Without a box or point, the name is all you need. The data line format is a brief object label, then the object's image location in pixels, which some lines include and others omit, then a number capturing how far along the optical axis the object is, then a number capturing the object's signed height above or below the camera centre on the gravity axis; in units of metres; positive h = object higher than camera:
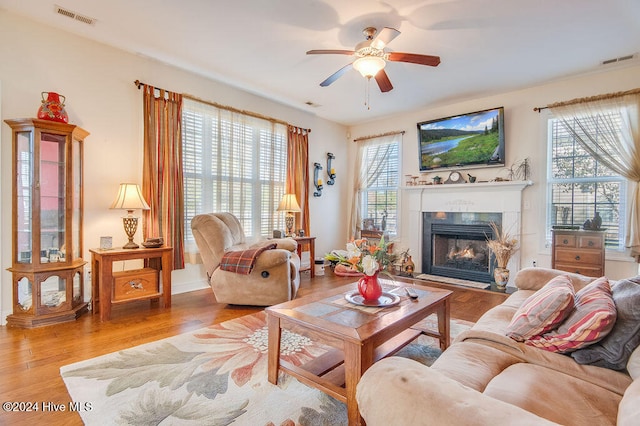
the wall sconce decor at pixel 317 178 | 5.73 +0.56
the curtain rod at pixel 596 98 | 3.63 +1.38
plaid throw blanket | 3.16 -0.54
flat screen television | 4.51 +1.07
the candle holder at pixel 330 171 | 5.94 +0.72
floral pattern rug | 1.58 -1.06
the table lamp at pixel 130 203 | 3.17 +0.04
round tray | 1.97 -0.60
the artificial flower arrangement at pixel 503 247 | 4.30 -0.52
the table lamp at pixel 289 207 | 4.75 +0.02
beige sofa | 0.75 -0.65
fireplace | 4.38 +0.05
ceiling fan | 2.67 +1.34
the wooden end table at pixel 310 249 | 4.90 -0.66
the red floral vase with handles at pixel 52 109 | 2.79 +0.88
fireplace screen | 4.81 -0.70
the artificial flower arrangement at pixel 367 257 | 1.94 -0.31
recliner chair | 3.25 -0.70
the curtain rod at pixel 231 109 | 3.58 +1.39
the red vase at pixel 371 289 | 2.04 -0.53
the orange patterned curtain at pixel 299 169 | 5.19 +0.66
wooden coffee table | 1.50 -0.66
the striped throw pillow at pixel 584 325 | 1.29 -0.50
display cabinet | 2.74 -0.15
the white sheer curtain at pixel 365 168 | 5.86 +0.78
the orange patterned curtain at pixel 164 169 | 3.60 +0.45
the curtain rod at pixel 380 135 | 5.58 +1.38
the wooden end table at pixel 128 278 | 2.91 -0.72
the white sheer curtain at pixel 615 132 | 3.58 +0.95
